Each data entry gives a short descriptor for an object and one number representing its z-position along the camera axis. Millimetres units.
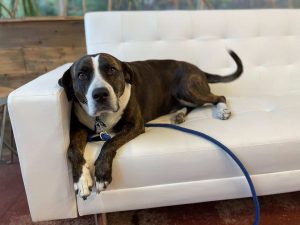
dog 1204
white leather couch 1176
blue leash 1268
